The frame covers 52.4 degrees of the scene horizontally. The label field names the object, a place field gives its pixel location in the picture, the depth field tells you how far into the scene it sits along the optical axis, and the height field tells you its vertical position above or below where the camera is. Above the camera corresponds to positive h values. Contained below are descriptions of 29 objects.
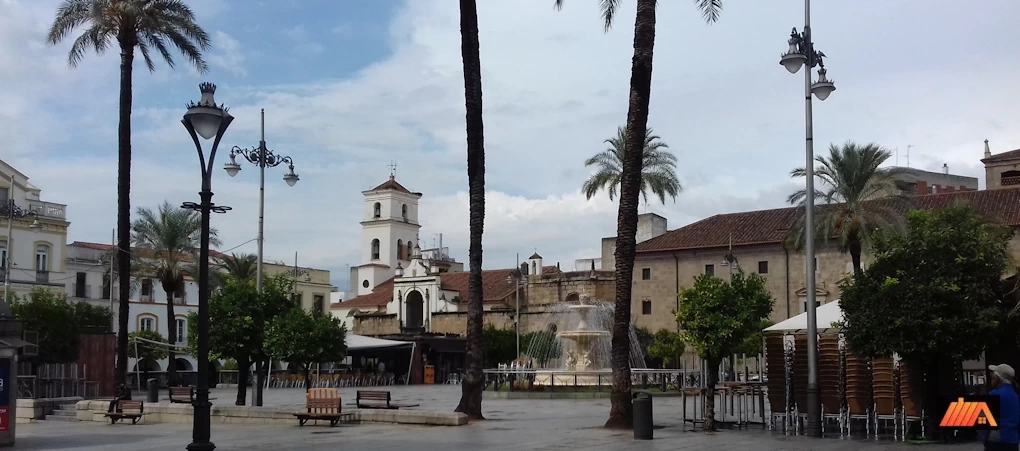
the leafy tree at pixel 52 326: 40.69 -0.22
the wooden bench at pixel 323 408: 21.81 -1.88
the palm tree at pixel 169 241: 50.25 +3.90
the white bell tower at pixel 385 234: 93.88 +7.77
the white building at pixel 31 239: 53.78 +4.29
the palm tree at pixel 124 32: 28.50 +8.19
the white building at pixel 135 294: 60.94 +1.63
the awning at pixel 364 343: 51.69 -1.19
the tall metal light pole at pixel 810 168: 18.25 +2.74
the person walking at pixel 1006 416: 8.57 -0.81
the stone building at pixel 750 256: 57.09 +3.66
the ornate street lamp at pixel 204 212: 12.08 +1.32
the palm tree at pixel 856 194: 40.72 +5.00
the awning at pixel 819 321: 19.92 -0.06
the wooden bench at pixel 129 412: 23.95 -2.14
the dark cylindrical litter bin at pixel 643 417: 17.88 -1.69
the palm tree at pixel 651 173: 51.28 +7.23
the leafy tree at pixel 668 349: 48.66 -1.42
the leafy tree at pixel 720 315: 19.86 +0.06
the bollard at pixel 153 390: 30.27 -2.03
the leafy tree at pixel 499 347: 65.88 -1.77
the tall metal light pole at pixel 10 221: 46.75 +5.03
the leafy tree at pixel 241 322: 26.55 -0.06
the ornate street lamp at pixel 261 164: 27.97 +4.35
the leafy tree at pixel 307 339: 29.72 -0.58
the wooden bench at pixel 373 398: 25.00 -1.94
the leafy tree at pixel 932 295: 16.22 +0.36
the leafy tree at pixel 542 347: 59.66 -1.64
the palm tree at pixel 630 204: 19.89 +2.23
